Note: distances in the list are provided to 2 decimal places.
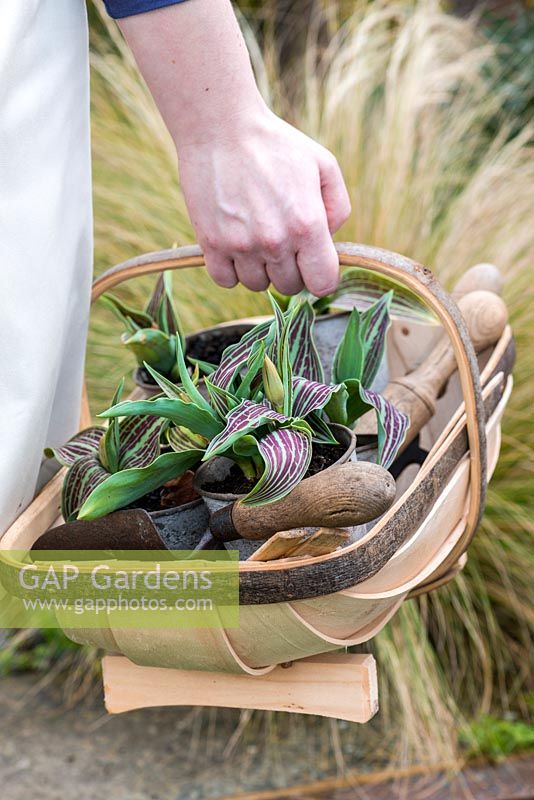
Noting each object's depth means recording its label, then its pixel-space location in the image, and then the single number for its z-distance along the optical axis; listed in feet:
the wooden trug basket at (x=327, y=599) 3.76
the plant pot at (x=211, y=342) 4.57
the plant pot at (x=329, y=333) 4.58
